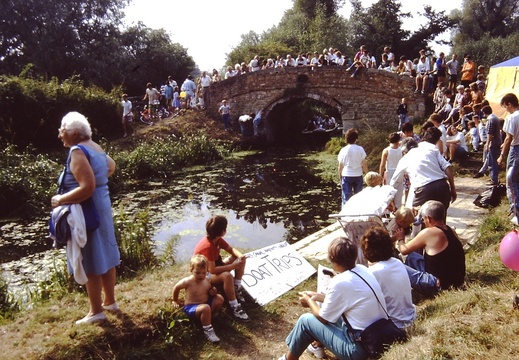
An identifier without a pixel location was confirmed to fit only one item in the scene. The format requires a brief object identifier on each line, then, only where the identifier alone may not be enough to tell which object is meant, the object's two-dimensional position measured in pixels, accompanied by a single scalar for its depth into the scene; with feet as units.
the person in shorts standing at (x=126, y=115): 59.31
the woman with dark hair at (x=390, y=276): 11.55
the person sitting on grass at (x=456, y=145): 35.96
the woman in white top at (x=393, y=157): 22.29
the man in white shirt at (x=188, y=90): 70.59
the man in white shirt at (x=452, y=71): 52.70
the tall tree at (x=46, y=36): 75.36
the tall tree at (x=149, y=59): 84.69
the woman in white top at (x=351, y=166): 21.80
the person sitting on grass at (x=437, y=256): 13.51
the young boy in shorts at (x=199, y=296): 13.43
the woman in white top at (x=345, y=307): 10.25
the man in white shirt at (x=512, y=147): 19.25
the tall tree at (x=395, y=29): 92.07
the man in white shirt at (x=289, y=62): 67.92
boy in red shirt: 14.44
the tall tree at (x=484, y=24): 82.79
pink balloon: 10.64
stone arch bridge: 58.39
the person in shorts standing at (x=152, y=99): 65.67
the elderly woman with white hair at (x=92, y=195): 11.14
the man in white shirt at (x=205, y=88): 72.64
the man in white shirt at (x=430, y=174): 17.22
